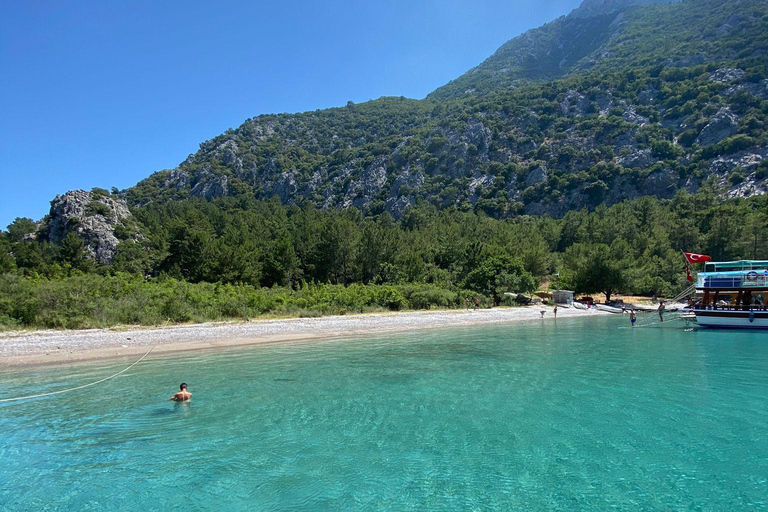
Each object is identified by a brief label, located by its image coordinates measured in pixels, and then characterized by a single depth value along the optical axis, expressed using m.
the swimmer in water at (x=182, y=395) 14.40
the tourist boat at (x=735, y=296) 33.84
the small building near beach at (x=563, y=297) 57.39
